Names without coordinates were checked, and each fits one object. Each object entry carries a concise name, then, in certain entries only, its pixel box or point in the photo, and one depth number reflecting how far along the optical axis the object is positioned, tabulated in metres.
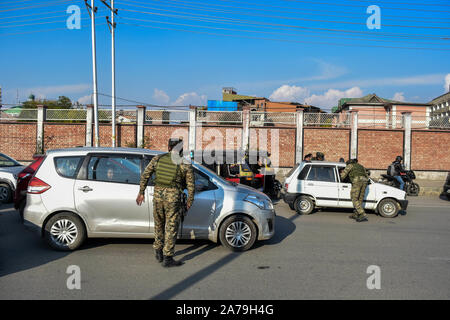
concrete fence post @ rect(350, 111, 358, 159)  21.34
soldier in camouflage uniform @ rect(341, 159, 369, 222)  8.91
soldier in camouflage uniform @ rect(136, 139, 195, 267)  4.86
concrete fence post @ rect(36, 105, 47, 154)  21.75
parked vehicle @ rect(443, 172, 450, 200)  13.12
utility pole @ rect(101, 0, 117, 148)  20.11
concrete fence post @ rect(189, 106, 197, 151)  21.89
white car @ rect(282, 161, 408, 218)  9.59
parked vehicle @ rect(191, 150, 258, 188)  10.75
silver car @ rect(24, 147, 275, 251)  5.59
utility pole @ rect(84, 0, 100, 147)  18.16
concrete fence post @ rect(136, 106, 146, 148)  21.89
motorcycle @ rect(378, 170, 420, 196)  13.92
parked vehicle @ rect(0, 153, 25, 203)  10.02
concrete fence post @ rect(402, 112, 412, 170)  21.25
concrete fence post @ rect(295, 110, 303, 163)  21.47
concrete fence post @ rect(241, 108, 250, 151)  21.66
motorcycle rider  13.50
